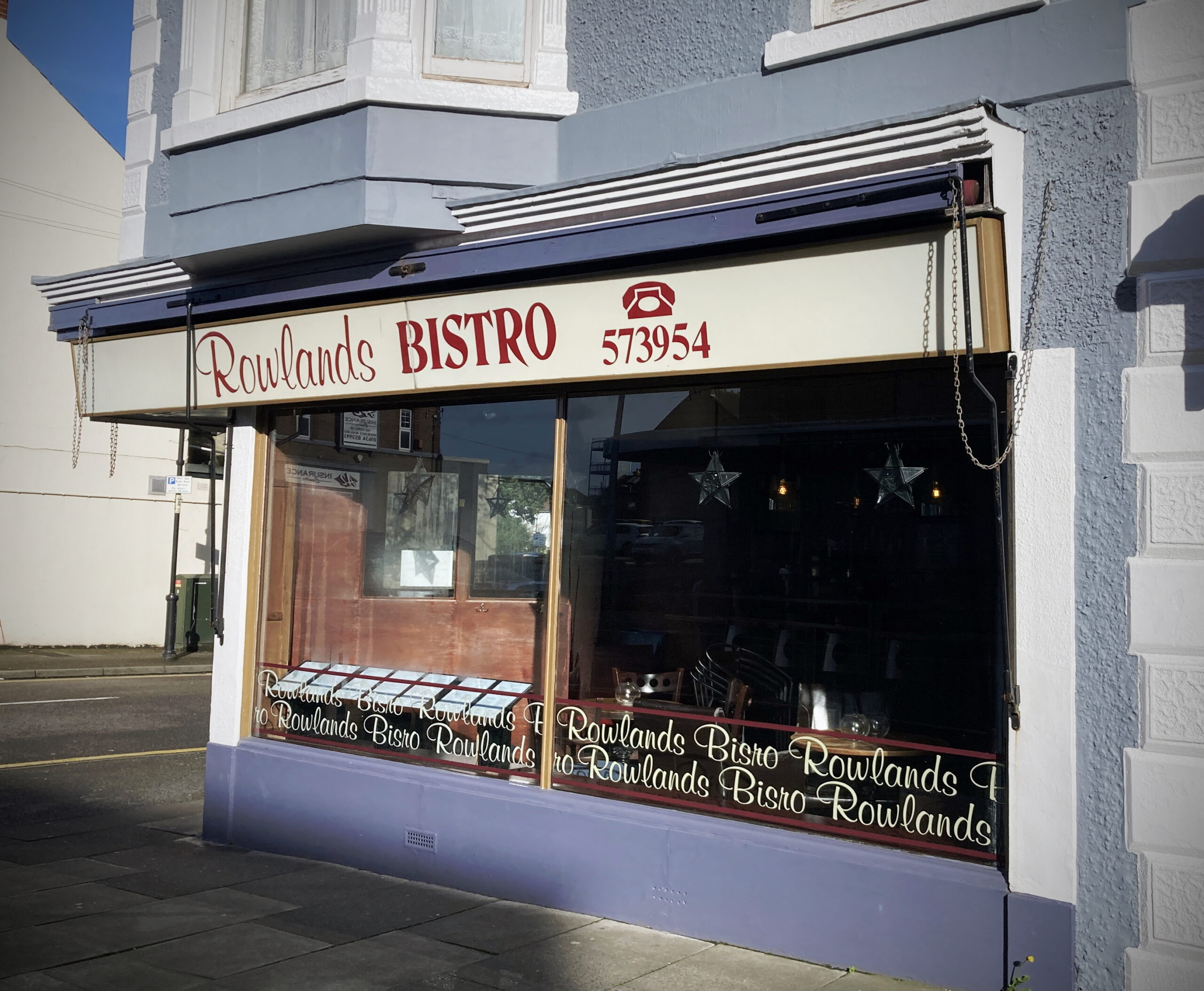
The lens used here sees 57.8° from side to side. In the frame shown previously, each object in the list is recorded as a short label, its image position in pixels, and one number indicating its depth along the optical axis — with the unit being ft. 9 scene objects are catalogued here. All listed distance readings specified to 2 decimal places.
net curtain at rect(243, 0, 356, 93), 22.89
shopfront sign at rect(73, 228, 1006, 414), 15.89
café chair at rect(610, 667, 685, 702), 19.69
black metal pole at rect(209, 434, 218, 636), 23.95
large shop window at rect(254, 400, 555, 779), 21.59
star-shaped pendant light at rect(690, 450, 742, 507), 19.48
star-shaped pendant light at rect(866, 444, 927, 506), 17.61
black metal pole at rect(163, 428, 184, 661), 61.67
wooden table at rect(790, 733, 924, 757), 17.20
